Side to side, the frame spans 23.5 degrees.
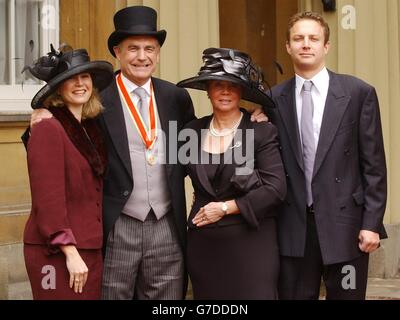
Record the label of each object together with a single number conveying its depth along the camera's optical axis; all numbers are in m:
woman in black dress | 5.01
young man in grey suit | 5.07
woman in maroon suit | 4.74
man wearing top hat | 5.17
